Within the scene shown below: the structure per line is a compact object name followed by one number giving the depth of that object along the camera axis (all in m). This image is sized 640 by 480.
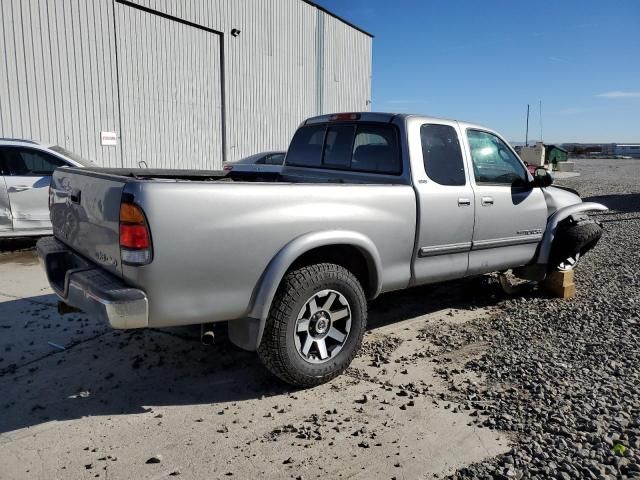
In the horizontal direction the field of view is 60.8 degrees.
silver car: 13.45
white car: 8.10
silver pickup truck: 3.05
